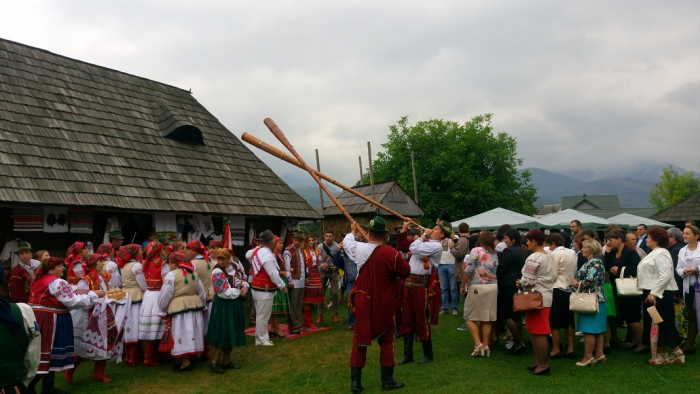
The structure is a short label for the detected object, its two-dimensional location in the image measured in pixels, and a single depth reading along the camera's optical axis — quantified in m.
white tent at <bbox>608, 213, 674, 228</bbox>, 17.07
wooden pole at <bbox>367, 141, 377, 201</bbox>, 21.69
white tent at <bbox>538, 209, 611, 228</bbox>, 16.15
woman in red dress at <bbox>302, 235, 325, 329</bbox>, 9.97
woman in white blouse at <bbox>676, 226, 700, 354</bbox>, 6.90
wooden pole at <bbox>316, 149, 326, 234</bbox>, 21.16
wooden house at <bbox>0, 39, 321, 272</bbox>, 9.41
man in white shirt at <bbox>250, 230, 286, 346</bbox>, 8.13
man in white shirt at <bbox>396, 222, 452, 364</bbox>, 6.80
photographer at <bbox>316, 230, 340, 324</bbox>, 10.66
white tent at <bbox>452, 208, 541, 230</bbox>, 15.45
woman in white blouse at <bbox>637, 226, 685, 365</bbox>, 6.54
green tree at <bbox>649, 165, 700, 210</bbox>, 51.19
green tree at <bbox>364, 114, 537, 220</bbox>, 37.15
